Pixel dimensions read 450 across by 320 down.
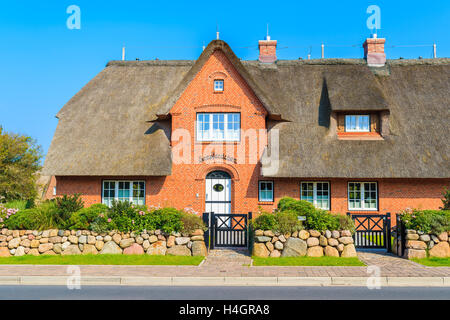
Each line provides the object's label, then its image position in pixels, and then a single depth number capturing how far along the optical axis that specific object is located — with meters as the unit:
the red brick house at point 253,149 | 19.05
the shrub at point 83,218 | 13.79
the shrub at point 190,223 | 13.43
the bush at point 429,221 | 12.94
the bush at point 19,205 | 15.28
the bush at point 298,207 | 13.48
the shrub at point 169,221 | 13.39
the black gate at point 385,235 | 14.24
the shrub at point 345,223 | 13.30
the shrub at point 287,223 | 13.10
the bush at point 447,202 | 14.48
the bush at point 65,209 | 14.02
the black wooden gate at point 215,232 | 14.35
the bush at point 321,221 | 13.18
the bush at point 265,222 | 13.15
